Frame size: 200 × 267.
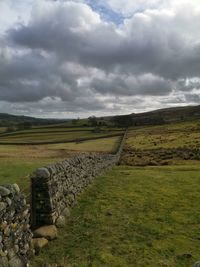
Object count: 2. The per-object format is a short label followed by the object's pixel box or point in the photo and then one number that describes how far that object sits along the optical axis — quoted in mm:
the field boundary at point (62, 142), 55961
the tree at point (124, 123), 104399
